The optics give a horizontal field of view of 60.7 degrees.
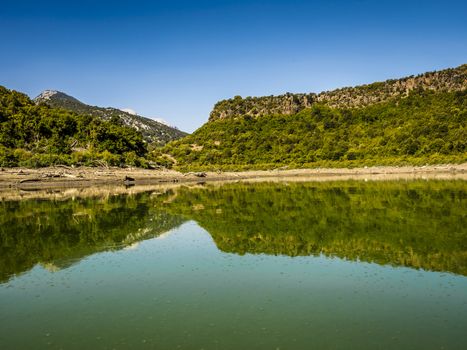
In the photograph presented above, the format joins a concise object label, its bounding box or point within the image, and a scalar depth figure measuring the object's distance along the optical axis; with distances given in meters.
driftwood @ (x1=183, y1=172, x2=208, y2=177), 83.94
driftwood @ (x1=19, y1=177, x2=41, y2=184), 59.72
